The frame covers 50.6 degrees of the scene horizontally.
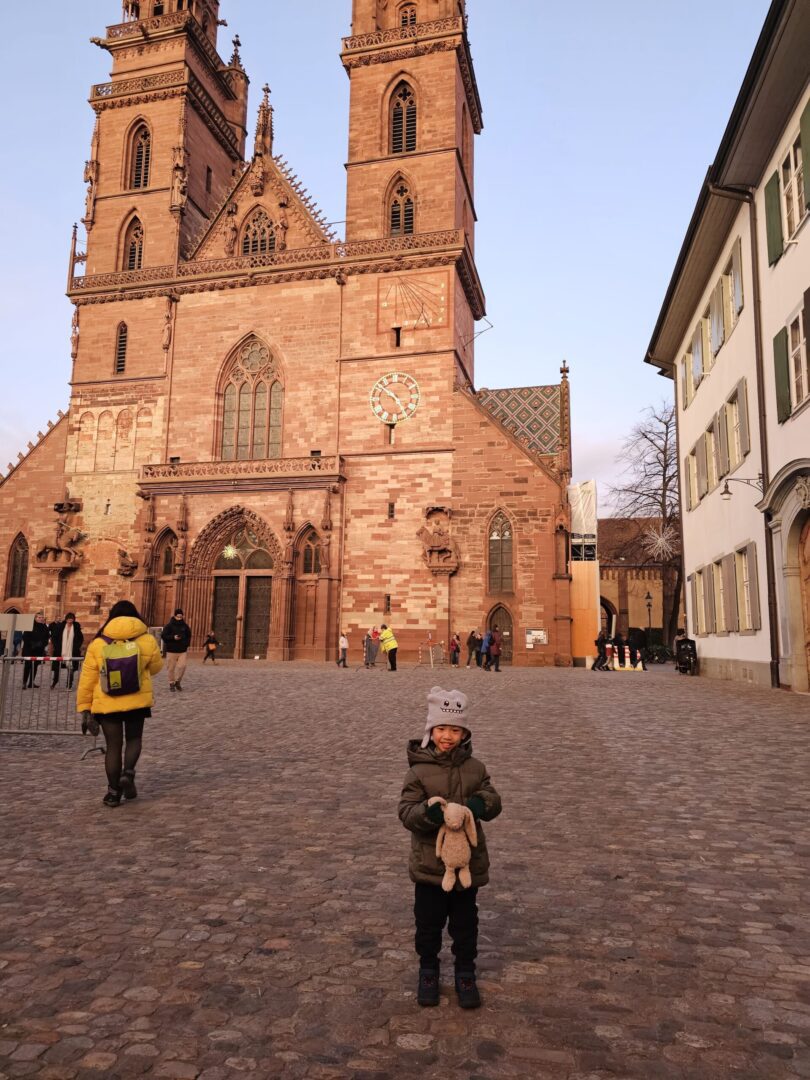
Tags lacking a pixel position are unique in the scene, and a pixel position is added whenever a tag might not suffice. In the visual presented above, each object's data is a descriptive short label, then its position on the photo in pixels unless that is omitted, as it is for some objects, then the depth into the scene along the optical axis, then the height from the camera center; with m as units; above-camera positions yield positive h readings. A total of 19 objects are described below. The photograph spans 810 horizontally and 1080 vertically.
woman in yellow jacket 6.37 -0.41
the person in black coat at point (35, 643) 18.50 +0.09
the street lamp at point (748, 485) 16.12 +3.35
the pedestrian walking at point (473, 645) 28.44 +0.28
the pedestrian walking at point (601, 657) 28.92 -0.06
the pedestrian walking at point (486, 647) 26.70 +0.20
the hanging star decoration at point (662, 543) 37.56 +5.06
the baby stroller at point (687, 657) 23.92 -0.01
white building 13.94 +5.59
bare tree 38.69 +7.05
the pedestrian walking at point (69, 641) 18.22 +0.14
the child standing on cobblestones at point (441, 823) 3.08 -0.61
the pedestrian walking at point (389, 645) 26.03 +0.22
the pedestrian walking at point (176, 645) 16.44 +0.08
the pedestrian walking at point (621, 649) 30.25 +0.23
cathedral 30.61 +9.58
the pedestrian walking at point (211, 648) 30.02 +0.05
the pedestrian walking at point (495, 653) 26.27 +0.02
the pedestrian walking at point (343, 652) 28.10 -0.02
